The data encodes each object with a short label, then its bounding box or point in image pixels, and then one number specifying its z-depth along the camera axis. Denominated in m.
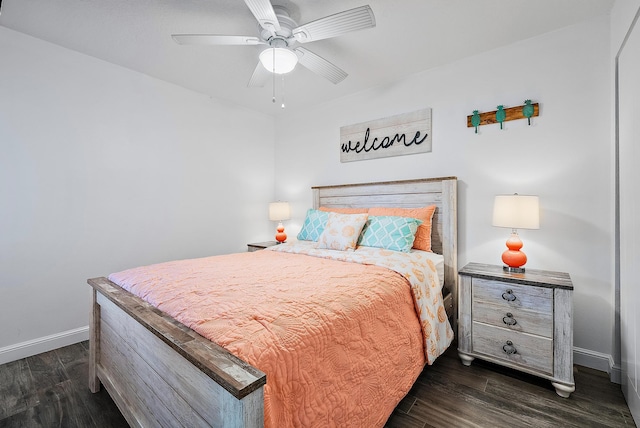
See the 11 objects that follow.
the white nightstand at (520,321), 1.73
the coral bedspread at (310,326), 0.95
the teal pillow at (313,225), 2.99
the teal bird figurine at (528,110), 2.23
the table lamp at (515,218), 1.97
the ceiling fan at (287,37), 1.56
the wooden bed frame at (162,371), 0.76
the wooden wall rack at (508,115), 2.23
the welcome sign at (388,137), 2.81
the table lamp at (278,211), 3.69
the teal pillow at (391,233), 2.37
